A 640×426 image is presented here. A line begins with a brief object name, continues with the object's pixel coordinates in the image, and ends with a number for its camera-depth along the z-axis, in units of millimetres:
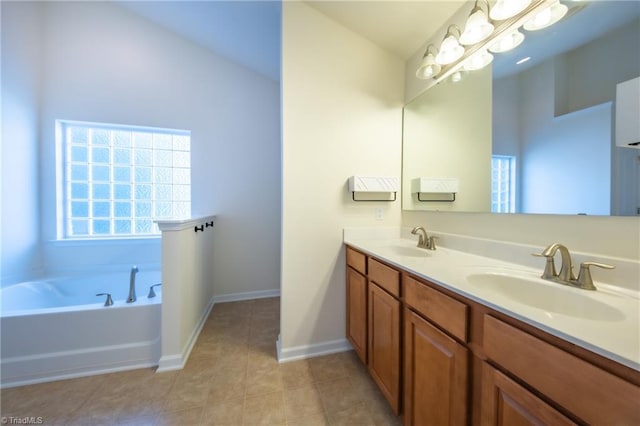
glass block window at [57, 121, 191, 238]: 2500
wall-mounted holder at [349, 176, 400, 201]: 1724
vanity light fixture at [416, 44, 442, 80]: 1483
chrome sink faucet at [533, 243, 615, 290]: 775
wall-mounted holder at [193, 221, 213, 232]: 1972
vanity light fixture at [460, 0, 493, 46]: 1180
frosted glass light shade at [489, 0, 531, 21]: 1038
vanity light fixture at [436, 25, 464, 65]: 1378
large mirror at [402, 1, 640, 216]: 831
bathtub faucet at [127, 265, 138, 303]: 1710
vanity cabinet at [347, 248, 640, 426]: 454
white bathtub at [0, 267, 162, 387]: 1451
